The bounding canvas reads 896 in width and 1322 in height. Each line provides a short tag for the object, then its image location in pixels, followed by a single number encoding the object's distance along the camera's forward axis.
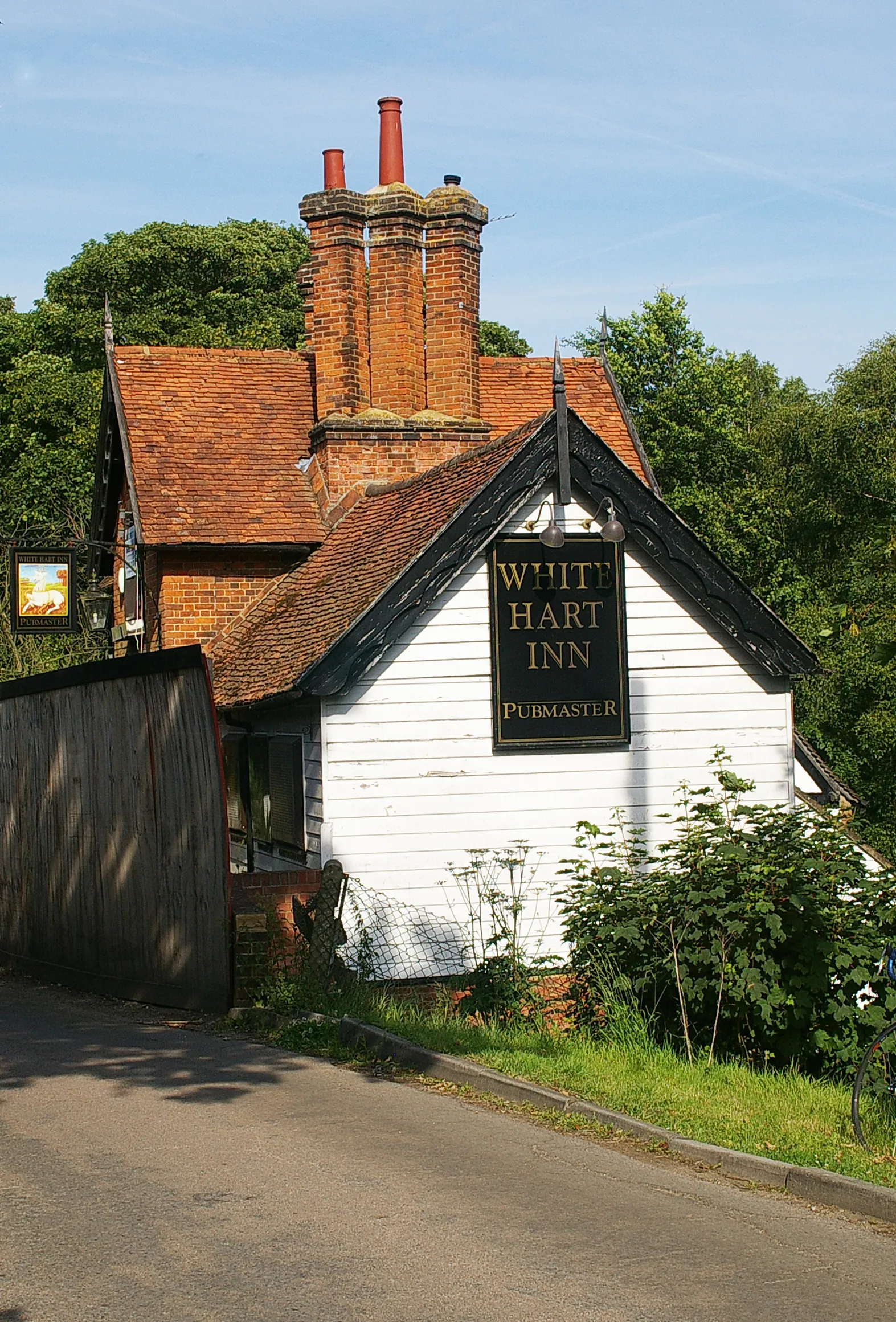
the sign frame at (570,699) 14.47
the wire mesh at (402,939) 13.52
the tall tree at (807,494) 34.69
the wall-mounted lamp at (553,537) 14.36
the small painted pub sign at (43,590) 20.38
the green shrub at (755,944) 10.14
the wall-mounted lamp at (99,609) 22.73
